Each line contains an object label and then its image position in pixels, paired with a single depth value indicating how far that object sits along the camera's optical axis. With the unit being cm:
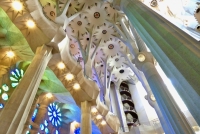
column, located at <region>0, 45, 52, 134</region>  339
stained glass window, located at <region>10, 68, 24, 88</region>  836
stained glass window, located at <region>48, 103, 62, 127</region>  950
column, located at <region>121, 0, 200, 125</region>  278
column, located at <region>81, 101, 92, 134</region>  670
